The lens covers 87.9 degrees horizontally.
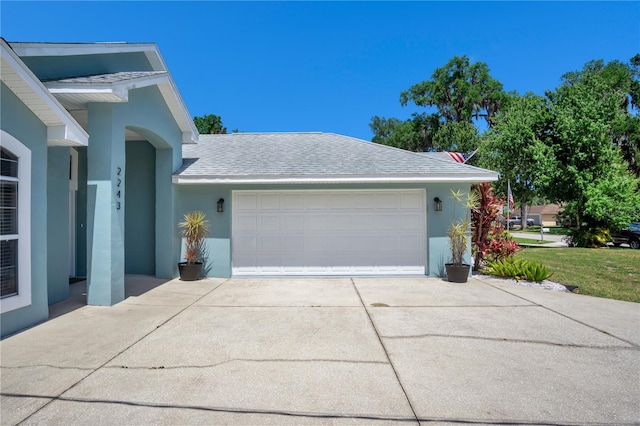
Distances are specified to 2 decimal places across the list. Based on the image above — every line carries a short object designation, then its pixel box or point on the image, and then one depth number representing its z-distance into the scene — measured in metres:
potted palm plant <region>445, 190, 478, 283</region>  7.99
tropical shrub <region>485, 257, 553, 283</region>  8.08
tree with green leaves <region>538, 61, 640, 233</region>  16.61
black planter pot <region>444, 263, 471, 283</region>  7.96
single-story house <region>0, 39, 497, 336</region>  7.43
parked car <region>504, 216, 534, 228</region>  52.58
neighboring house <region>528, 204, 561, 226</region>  59.39
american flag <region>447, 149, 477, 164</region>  13.35
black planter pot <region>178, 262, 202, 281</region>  8.11
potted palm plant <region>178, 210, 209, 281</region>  8.13
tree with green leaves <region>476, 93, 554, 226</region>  17.83
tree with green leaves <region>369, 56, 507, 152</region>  32.84
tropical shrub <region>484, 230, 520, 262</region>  8.95
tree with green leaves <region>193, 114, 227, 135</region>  27.88
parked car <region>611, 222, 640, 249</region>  17.94
